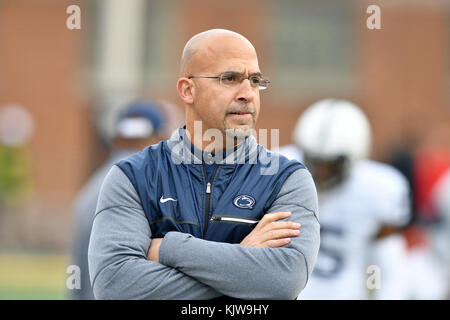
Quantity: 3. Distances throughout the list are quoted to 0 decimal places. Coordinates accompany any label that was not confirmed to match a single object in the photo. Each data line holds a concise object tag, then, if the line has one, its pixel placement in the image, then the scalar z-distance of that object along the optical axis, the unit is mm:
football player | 11484
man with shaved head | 6109
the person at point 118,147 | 10312
